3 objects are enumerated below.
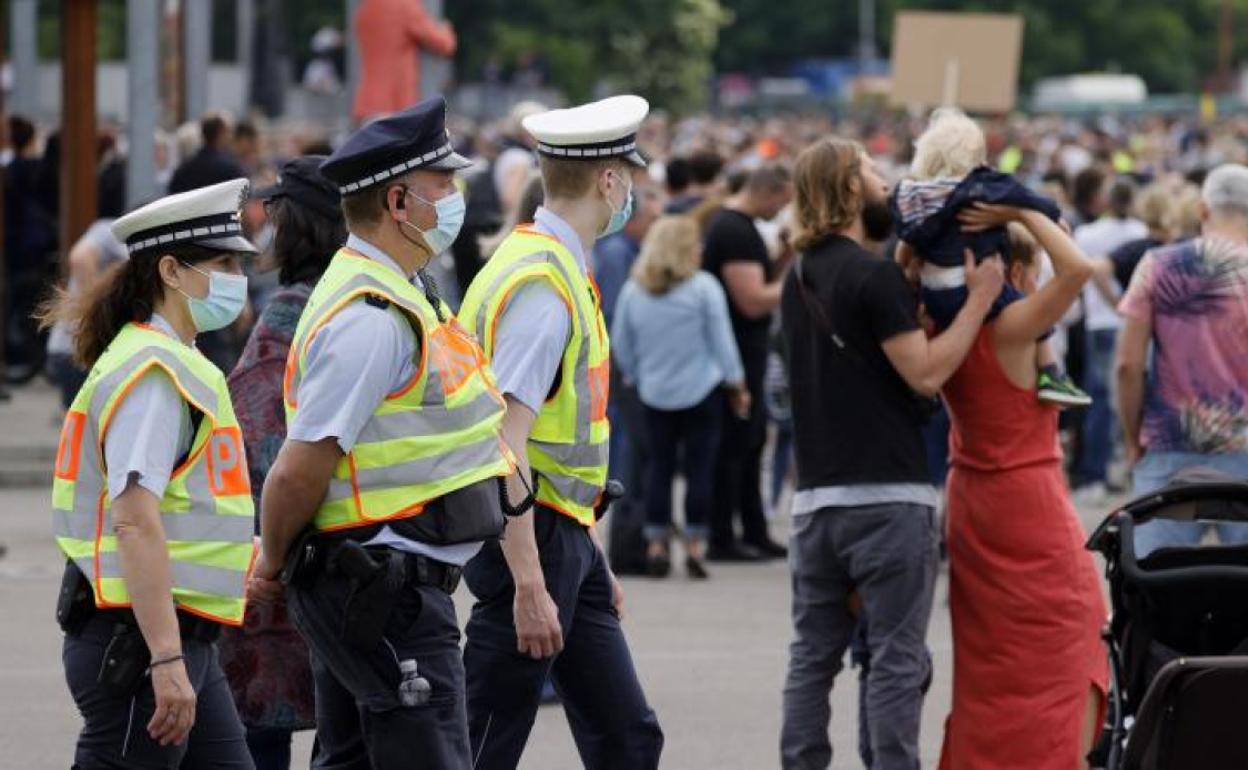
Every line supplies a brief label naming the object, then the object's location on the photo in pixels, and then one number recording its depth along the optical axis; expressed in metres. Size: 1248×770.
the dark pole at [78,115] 35.59
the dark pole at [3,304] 38.00
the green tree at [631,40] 145.97
